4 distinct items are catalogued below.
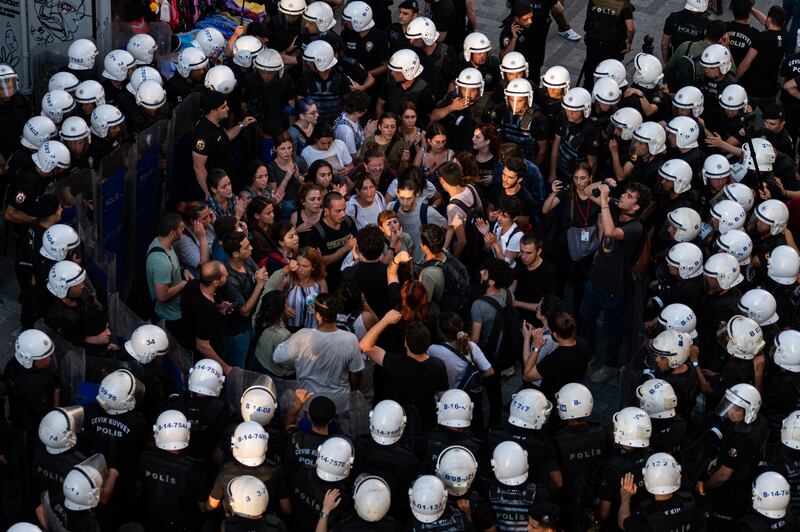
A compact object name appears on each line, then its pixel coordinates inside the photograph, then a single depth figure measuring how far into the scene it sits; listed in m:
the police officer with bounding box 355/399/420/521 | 18.19
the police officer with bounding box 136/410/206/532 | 17.87
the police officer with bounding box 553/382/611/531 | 18.98
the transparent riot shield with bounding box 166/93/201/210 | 25.53
